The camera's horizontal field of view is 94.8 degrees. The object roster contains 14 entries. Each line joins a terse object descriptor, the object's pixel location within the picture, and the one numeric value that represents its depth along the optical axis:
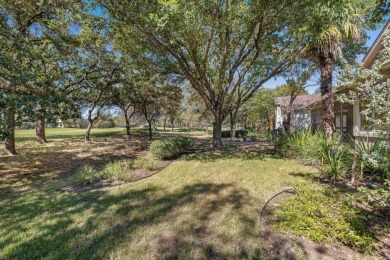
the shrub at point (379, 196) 2.50
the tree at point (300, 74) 11.80
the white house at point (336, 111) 6.59
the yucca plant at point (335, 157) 4.69
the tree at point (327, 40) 6.58
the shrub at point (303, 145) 5.82
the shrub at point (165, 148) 7.70
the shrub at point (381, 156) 2.50
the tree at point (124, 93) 12.92
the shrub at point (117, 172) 5.59
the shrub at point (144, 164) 6.40
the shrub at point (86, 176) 5.41
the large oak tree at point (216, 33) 5.43
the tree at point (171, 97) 14.78
